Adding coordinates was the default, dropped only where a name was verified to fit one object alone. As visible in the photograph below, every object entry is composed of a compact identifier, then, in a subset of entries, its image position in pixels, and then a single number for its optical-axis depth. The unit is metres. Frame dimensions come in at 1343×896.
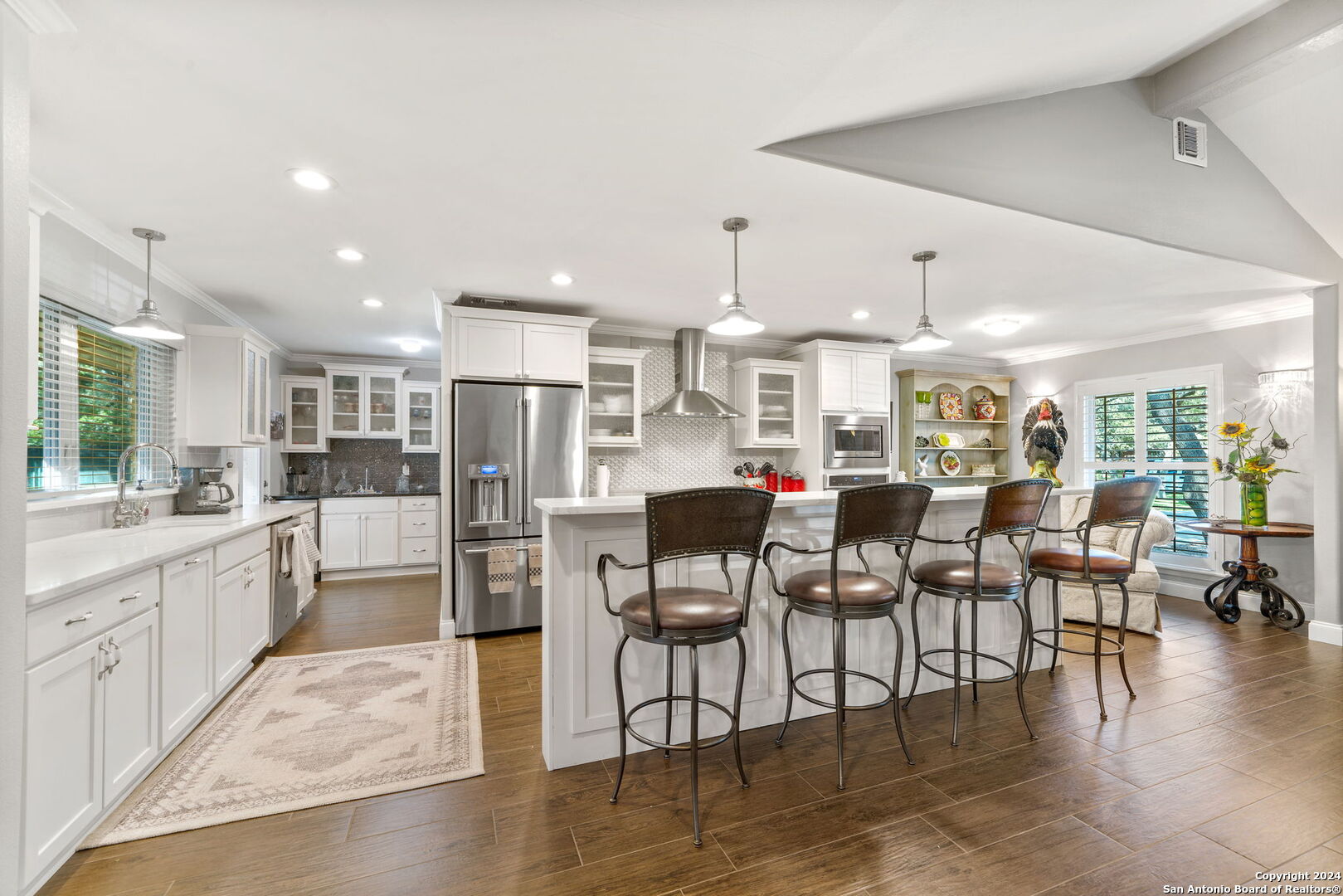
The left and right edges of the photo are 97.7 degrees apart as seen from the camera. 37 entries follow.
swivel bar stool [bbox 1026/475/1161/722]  2.80
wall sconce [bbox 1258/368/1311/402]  4.68
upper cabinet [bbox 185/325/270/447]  3.95
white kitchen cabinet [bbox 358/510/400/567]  6.23
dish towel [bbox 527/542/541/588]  4.35
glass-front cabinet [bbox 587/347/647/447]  5.06
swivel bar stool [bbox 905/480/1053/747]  2.51
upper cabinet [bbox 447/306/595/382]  4.32
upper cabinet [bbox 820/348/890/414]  5.66
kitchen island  2.35
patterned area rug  2.13
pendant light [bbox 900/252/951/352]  3.58
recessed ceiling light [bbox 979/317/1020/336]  5.02
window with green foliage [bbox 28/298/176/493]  2.75
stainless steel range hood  4.99
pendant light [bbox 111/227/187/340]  2.92
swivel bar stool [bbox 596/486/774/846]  1.89
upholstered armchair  4.14
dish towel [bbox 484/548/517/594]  4.23
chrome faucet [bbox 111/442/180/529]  3.07
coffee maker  3.78
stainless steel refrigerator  4.25
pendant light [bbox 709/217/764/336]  3.00
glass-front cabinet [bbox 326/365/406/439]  6.55
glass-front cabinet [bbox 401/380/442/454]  6.84
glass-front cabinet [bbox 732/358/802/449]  5.67
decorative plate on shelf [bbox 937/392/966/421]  6.70
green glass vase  4.49
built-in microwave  5.64
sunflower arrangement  4.48
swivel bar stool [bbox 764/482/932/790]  2.15
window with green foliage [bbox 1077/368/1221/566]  5.33
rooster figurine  6.20
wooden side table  4.35
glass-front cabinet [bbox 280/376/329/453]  6.39
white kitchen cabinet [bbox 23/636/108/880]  1.59
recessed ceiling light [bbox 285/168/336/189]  2.48
